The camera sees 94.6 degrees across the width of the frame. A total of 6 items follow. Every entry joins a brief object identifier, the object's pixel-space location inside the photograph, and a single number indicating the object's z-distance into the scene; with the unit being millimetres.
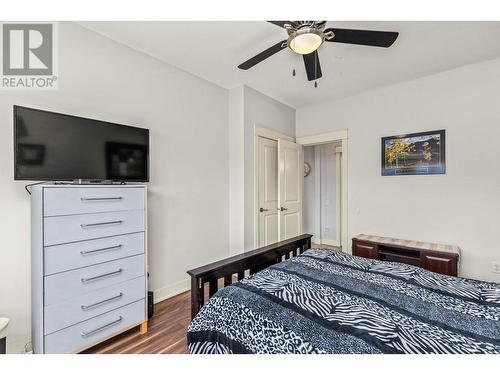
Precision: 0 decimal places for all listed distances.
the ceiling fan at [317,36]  1469
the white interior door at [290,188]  3425
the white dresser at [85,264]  1449
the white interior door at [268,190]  3320
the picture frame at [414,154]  2793
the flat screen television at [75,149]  1495
